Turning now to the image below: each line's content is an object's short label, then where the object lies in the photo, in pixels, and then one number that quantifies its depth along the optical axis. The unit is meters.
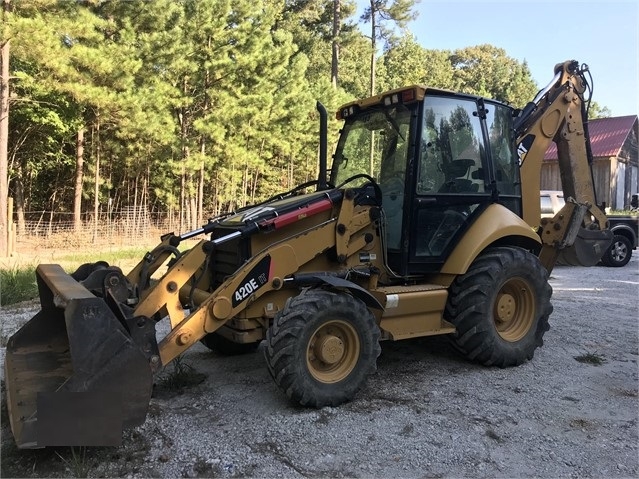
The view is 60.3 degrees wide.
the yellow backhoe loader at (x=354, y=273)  3.43
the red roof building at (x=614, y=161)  29.19
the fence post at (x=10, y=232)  15.09
